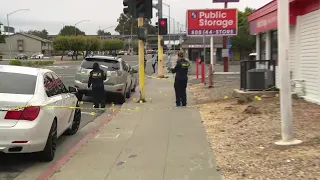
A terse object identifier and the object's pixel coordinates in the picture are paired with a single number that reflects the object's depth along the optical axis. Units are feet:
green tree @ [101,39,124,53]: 350.23
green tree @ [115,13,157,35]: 456.86
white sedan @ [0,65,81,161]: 19.90
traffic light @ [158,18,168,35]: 77.66
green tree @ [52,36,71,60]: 266.57
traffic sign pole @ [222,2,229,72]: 102.06
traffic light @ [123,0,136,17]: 44.83
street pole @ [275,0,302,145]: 21.95
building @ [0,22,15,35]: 269.34
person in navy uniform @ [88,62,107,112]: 43.16
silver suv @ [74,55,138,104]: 49.19
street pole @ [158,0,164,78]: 98.02
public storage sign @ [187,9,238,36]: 85.56
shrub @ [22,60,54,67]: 168.88
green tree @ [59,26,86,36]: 488.02
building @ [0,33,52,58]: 418.92
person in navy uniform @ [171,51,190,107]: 42.63
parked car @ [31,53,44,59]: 313.40
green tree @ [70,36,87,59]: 270.26
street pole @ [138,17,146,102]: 46.34
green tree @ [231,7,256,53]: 193.57
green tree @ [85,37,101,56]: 283.71
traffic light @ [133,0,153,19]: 45.14
